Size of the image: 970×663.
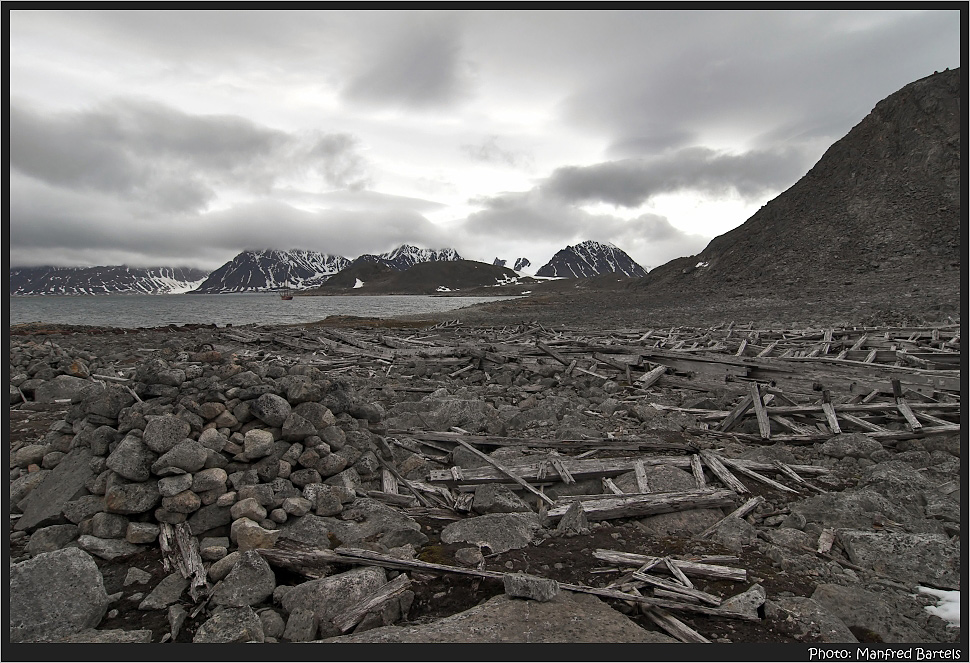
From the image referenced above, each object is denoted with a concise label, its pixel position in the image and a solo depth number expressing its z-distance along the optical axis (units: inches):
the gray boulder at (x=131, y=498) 191.5
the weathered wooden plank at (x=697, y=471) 254.7
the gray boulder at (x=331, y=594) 150.5
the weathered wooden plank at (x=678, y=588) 151.3
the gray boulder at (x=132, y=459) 199.9
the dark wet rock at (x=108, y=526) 188.1
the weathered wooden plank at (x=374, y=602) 144.9
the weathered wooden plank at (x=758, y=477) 256.8
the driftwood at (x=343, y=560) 167.5
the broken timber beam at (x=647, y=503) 222.2
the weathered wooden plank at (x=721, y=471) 251.4
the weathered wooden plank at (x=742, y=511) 209.5
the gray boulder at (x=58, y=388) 475.2
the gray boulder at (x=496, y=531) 195.0
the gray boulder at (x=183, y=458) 202.4
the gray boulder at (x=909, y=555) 170.7
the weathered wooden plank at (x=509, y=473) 243.1
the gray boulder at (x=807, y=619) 138.5
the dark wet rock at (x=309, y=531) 191.5
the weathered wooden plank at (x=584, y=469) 267.3
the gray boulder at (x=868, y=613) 142.5
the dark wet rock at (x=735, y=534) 199.2
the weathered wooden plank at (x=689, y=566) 166.9
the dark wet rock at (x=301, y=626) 143.0
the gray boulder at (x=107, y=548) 180.7
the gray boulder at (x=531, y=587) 147.5
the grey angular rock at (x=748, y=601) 146.5
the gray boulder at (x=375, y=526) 198.5
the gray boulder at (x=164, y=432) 208.2
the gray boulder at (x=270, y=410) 242.2
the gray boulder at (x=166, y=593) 157.2
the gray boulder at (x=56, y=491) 202.8
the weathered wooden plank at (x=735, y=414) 364.2
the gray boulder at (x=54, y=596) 144.2
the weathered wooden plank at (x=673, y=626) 135.9
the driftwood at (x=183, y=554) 165.4
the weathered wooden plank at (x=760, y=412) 344.2
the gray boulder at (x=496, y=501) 232.7
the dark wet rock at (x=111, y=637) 140.3
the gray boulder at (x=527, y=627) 130.0
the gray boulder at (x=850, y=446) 298.8
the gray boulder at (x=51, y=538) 184.2
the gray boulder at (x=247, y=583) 155.5
